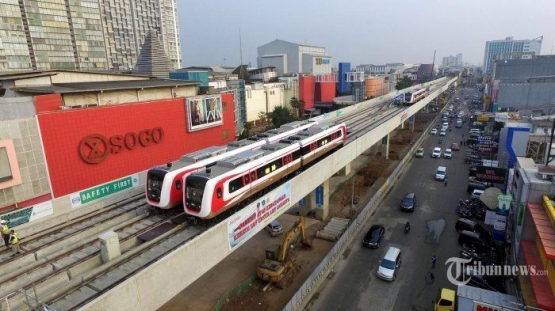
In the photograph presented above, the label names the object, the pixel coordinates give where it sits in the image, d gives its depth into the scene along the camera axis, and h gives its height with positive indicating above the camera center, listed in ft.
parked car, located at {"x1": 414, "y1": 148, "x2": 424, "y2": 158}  176.86 -43.88
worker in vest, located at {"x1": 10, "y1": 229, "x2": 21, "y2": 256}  48.11 -23.77
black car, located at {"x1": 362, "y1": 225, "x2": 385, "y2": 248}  87.30 -45.03
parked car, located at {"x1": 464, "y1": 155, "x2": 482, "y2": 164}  157.56 -43.07
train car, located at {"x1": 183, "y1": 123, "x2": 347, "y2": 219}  53.47 -18.74
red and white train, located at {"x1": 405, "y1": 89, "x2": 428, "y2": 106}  204.49 -15.09
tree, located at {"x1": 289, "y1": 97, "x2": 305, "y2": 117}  286.05 -24.90
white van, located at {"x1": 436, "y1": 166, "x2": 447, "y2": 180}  138.72 -43.71
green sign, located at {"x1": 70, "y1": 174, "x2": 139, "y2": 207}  79.22 -29.35
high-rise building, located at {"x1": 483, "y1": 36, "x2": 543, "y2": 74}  301.80 +16.85
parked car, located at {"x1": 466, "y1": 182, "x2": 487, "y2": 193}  121.04 -43.18
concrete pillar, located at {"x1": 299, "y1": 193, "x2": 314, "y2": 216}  107.52 -43.19
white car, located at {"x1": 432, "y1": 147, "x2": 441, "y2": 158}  174.42 -43.24
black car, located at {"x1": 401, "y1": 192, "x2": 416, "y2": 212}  108.99 -44.27
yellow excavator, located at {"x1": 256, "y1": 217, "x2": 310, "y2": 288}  72.08 -43.39
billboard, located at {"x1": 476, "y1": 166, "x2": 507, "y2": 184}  117.91 -37.79
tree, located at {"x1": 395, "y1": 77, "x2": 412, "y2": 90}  469.98 -14.20
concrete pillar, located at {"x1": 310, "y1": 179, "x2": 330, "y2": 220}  103.25 -40.38
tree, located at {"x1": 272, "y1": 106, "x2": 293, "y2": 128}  234.54 -29.18
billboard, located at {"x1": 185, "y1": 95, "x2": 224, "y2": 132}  113.60 -12.06
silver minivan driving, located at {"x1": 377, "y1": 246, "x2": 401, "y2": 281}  73.87 -44.95
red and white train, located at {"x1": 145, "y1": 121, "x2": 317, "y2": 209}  59.00 -17.60
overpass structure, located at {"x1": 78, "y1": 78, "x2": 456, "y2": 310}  36.76 -24.96
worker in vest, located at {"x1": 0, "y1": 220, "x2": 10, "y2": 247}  47.98 -22.37
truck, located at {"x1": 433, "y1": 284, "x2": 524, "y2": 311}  56.03 -40.66
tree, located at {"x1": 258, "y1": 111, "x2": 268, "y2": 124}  265.13 -32.16
